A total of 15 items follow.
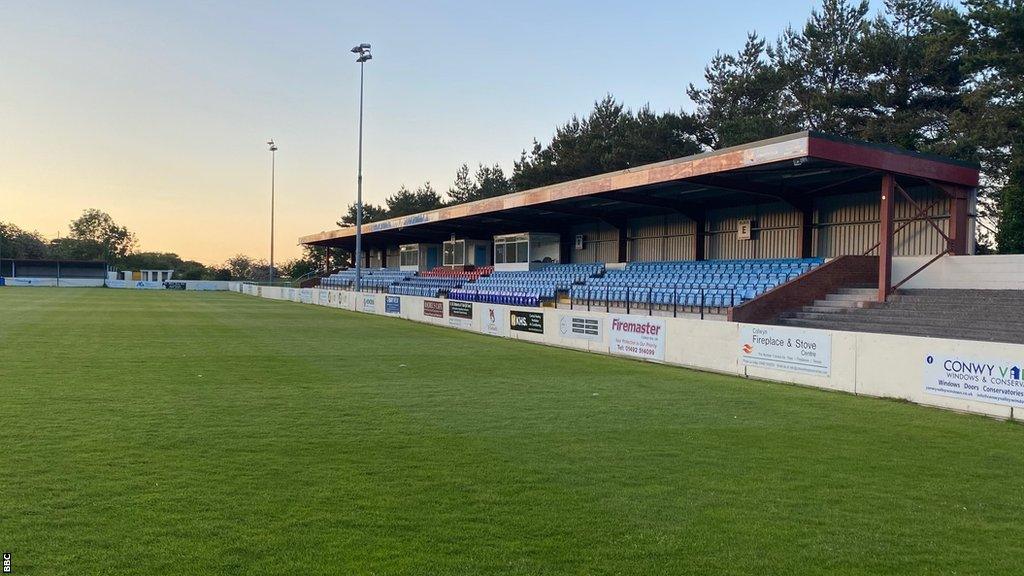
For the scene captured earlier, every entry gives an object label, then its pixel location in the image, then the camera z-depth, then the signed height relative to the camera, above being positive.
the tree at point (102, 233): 126.31 +7.48
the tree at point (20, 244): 105.14 +4.46
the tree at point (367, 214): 93.97 +8.67
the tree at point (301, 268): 96.31 +1.24
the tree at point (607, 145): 42.97 +9.15
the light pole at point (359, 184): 34.21 +5.07
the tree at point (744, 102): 36.19 +10.51
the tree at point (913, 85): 29.17 +8.81
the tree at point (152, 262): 116.18 +2.25
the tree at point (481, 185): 78.62 +10.98
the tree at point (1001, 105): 22.61 +6.90
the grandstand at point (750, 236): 18.81 +1.90
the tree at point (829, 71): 32.47 +10.68
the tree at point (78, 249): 118.25 +4.23
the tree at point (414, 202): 86.62 +9.90
